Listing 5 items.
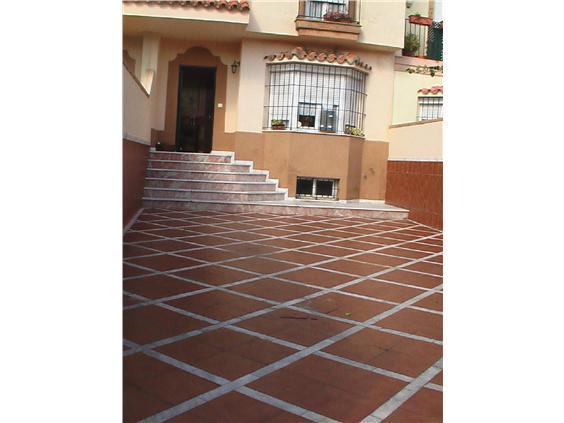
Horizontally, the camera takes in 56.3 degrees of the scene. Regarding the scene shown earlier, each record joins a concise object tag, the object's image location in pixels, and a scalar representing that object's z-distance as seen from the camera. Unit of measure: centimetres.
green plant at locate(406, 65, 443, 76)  1384
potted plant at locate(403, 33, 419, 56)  1438
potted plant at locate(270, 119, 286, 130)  1305
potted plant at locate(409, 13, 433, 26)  1468
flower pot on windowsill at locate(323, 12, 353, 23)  1281
